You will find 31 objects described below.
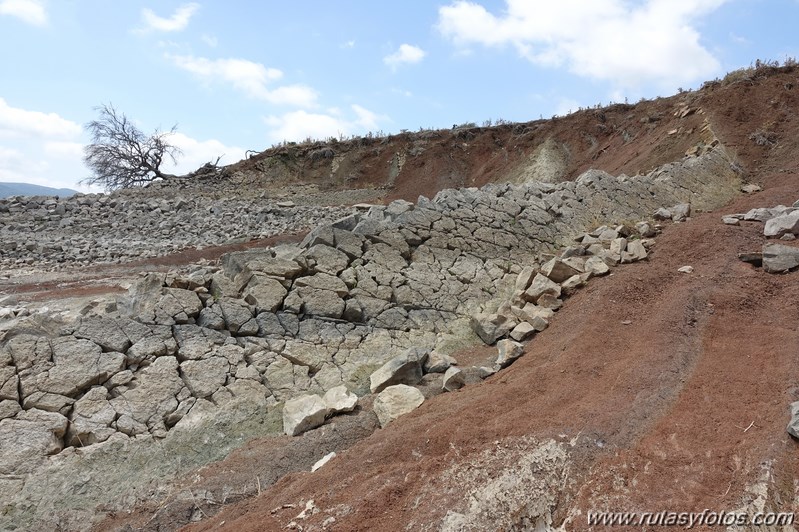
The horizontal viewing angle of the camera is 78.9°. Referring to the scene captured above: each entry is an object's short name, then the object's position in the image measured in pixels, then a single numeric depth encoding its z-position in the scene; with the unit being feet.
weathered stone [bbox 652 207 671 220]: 31.58
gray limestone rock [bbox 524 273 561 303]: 22.81
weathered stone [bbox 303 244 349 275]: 22.35
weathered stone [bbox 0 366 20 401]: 14.99
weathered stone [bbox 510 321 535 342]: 20.75
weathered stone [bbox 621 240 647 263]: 24.44
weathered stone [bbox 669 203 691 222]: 30.72
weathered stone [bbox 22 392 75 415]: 15.10
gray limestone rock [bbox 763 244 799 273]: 20.40
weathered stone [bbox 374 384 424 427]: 16.07
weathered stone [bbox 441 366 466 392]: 17.51
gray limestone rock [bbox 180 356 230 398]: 17.01
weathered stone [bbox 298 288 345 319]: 20.86
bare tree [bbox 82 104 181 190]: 90.53
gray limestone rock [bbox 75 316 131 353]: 16.97
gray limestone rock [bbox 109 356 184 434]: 15.81
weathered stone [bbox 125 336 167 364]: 16.94
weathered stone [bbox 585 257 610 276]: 23.57
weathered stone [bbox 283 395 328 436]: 15.74
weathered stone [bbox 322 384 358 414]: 16.33
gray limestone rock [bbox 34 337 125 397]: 15.61
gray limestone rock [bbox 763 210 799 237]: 23.94
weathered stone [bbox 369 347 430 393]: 18.03
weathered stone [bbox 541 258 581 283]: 24.08
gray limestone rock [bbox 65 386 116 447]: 14.99
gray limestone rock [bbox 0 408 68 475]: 13.82
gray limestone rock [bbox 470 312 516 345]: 21.56
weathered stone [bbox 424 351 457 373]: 18.83
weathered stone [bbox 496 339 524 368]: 18.70
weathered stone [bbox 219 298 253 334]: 19.22
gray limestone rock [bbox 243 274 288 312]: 20.06
